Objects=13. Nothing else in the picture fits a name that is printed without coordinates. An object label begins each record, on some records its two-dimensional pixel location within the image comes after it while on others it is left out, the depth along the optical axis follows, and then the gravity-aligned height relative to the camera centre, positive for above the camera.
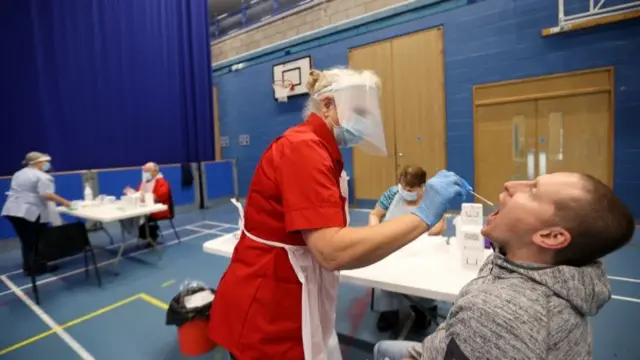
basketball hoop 6.87 +1.34
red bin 1.64 -0.84
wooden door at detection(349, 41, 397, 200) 5.74 +0.06
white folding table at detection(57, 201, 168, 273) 3.54 -0.53
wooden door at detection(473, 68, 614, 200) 4.27 +0.26
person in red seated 4.39 -0.38
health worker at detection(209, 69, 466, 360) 0.84 -0.20
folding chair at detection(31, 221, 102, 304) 3.02 -0.71
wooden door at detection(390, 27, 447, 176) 5.26 +0.80
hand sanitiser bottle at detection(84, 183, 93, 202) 4.38 -0.41
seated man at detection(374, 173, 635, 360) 0.70 -0.28
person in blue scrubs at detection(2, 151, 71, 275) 3.49 -0.36
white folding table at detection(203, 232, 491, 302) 1.40 -0.54
